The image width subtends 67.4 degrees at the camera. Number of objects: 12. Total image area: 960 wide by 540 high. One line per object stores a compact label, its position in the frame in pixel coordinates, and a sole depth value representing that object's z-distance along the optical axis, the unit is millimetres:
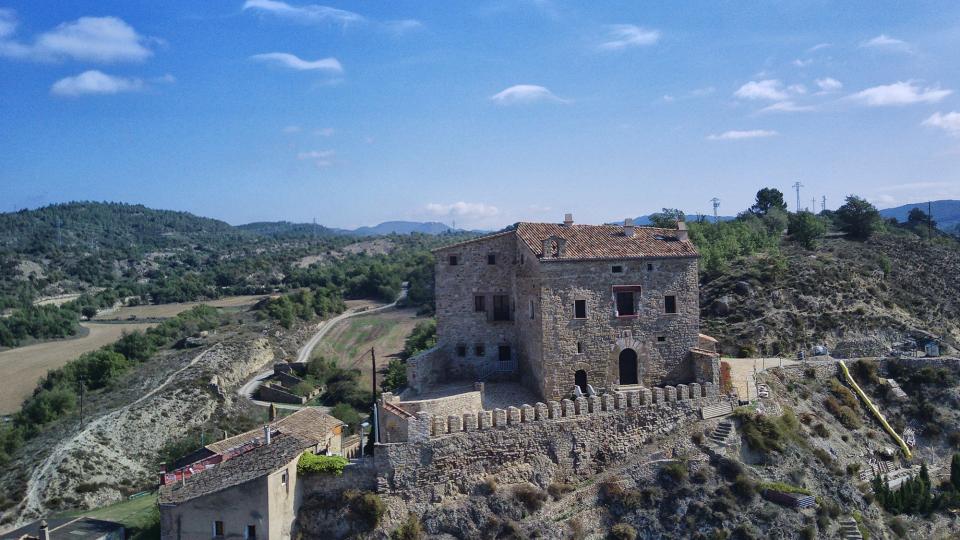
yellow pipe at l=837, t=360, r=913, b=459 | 37691
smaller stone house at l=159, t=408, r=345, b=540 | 23844
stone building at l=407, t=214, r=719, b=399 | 31531
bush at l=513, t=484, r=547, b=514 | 27172
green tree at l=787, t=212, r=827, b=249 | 75312
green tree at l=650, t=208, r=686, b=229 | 66438
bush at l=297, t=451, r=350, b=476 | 25547
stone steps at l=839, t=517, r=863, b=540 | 29375
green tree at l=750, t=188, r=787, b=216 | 106875
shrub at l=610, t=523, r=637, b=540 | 26906
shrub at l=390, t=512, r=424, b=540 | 25281
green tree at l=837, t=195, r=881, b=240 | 78438
